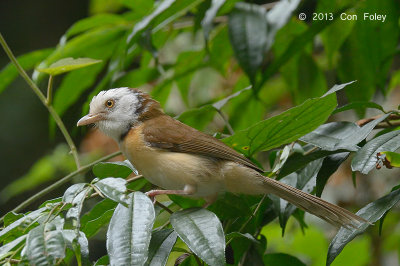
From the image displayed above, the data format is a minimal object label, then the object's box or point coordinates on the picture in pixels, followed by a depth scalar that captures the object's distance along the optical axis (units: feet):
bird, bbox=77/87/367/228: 15.33
